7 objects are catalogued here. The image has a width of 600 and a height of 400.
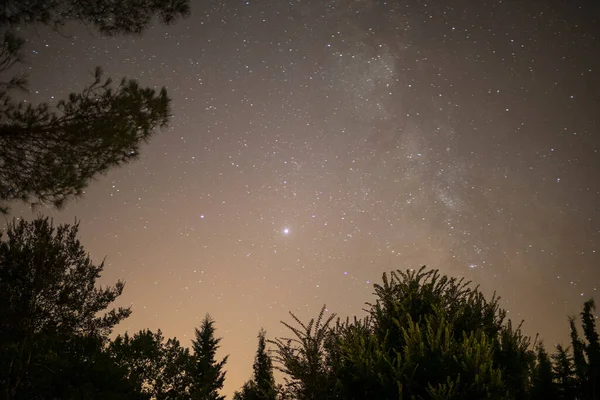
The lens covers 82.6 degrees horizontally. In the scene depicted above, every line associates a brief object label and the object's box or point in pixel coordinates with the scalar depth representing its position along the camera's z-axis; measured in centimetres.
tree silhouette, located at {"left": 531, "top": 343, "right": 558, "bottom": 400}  1717
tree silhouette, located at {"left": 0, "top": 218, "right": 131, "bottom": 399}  1034
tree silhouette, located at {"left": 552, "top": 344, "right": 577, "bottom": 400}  1844
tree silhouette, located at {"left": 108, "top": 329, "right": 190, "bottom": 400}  2091
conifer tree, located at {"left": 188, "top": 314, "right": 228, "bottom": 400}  2447
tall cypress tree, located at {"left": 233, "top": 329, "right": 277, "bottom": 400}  3329
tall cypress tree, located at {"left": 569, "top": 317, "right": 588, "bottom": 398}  2175
